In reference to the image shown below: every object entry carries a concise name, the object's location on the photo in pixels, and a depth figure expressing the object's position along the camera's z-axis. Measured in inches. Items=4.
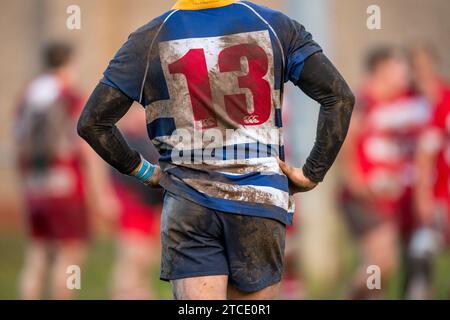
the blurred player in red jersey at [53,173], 742.5
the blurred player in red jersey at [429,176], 716.7
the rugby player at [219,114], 343.6
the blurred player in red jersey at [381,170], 754.8
